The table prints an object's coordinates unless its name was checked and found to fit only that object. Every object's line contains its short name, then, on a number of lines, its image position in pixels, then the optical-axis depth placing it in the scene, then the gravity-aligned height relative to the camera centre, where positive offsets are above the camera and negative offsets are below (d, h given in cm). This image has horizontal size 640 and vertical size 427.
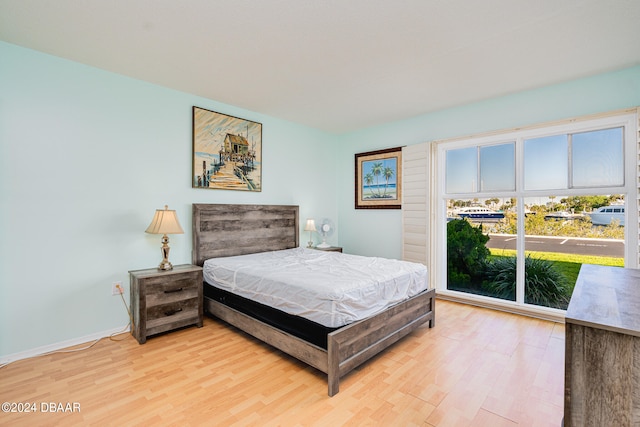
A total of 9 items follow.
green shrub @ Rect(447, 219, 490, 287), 392 -55
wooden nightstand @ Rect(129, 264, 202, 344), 267 -85
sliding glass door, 299 +6
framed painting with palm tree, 453 +52
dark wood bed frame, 203 -85
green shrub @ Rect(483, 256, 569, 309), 336 -84
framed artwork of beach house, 350 +75
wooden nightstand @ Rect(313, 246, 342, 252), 454 -58
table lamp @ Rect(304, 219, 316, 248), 466 -23
